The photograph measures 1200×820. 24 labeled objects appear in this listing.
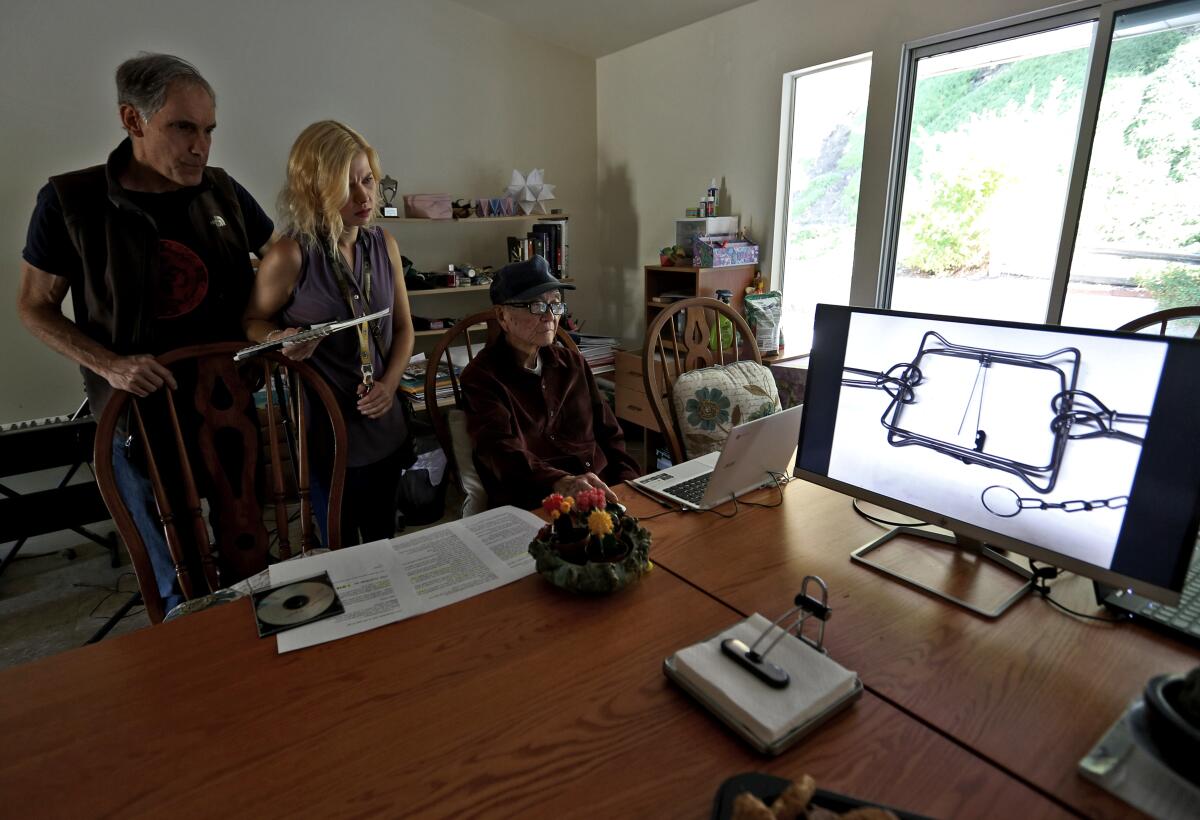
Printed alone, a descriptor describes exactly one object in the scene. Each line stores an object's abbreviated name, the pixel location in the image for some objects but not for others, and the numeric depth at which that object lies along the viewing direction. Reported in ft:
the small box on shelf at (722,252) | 9.77
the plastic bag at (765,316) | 9.70
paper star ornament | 10.87
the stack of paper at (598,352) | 11.28
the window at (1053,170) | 6.64
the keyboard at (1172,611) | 2.86
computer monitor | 2.63
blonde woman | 4.95
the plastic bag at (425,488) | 5.58
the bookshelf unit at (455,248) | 10.75
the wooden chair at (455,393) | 5.41
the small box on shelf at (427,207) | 9.96
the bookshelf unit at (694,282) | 9.97
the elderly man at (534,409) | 5.08
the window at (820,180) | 9.10
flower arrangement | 3.20
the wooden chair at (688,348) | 5.88
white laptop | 4.01
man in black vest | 4.42
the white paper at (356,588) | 2.99
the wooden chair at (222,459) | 4.19
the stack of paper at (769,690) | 2.31
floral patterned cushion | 5.58
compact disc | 3.11
